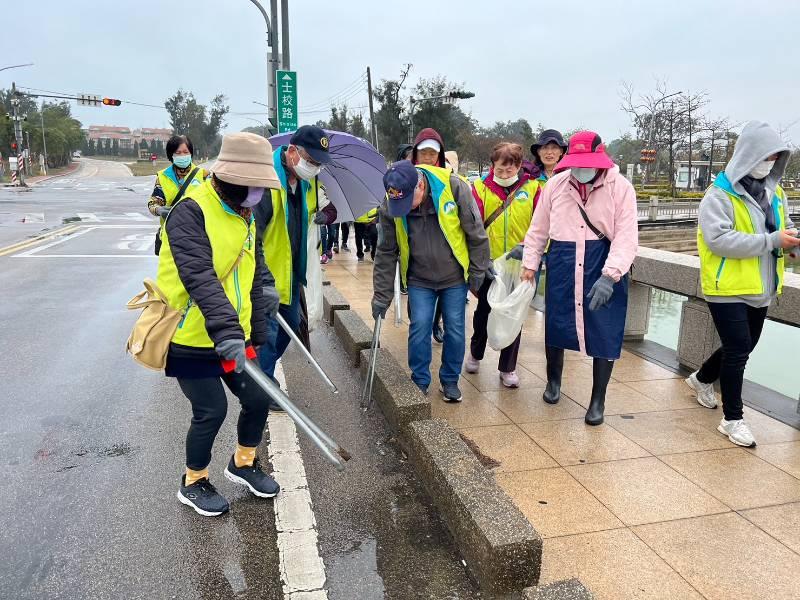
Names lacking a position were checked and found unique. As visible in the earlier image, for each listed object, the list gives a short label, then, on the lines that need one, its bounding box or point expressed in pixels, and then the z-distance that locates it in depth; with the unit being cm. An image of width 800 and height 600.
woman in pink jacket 386
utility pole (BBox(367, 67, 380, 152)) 3481
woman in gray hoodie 365
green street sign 1373
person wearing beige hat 264
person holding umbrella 373
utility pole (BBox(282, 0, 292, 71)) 1475
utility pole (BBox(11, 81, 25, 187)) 4242
